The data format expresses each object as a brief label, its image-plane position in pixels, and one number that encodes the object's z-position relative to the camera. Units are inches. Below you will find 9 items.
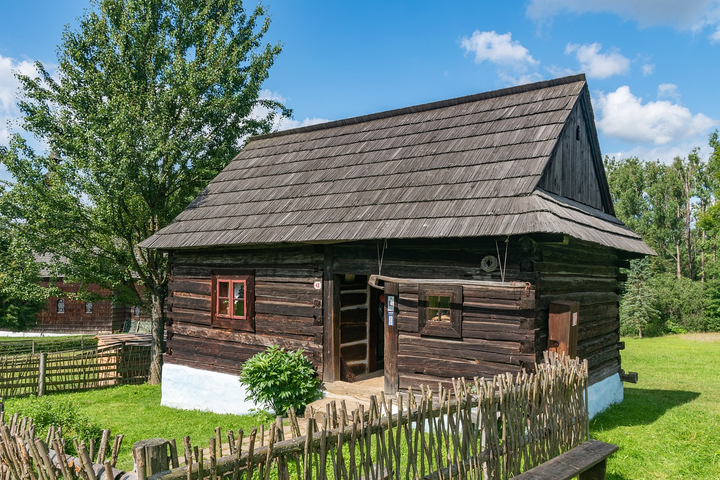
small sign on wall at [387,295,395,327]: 338.6
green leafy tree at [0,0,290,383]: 511.5
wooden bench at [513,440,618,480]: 194.2
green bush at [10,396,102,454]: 288.5
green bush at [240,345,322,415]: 352.2
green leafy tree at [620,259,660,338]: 1046.4
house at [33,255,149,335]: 1135.6
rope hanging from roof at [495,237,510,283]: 298.9
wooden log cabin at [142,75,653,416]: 305.7
